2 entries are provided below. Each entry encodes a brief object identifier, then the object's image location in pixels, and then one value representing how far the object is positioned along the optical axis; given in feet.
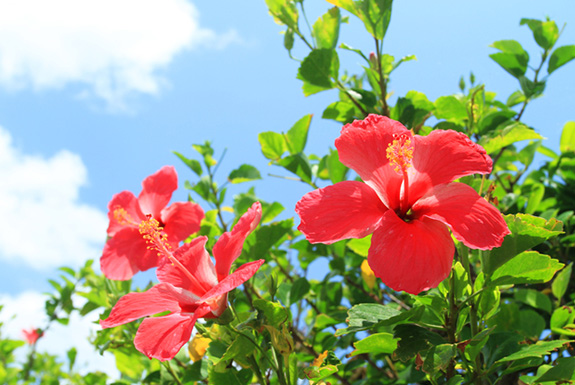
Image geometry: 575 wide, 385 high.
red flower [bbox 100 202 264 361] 1.43
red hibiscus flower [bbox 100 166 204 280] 1.90
